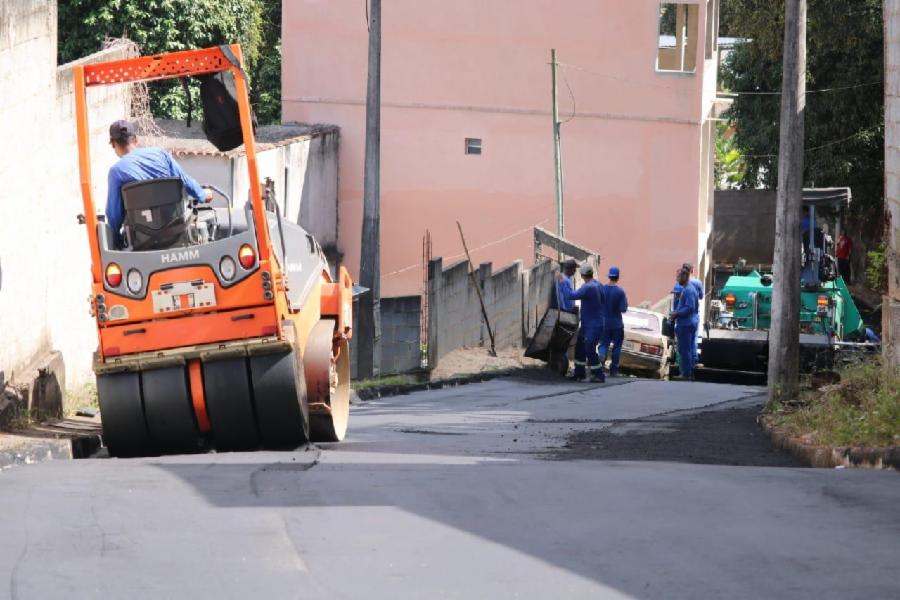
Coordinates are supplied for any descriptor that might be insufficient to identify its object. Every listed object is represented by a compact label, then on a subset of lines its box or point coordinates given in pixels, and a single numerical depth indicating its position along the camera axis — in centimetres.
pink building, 3528
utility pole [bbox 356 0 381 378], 2333
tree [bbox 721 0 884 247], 2758
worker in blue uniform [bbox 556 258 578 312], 2256
